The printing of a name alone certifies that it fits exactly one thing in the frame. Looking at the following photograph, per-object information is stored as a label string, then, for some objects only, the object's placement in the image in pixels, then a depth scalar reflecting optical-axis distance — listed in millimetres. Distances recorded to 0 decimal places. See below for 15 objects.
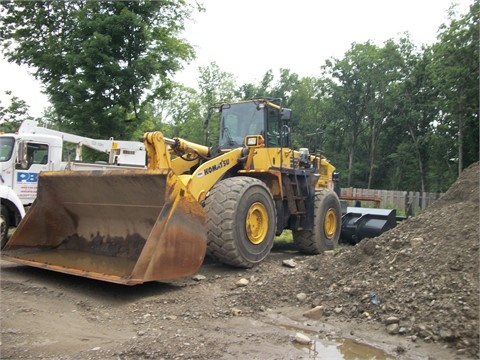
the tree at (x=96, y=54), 15602
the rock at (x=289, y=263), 7536
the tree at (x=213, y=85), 40625
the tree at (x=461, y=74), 23219
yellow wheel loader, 5844
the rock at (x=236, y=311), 5373
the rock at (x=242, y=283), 6348
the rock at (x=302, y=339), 4523
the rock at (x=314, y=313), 5295
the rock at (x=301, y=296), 5824
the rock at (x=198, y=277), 6493
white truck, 9227
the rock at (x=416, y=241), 6164
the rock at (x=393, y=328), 4742
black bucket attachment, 11172
